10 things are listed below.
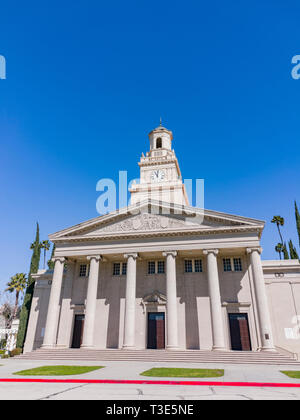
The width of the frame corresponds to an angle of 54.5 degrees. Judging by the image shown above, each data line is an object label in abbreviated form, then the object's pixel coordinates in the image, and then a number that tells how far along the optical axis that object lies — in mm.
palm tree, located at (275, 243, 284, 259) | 64319
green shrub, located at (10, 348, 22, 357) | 31561
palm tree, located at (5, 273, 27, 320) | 54128
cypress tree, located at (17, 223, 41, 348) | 36094
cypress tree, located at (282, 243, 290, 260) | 52197
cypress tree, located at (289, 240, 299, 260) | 50356
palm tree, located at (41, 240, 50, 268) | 67938
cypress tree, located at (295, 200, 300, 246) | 46772
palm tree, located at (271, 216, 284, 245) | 61188
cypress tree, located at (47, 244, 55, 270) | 47153
